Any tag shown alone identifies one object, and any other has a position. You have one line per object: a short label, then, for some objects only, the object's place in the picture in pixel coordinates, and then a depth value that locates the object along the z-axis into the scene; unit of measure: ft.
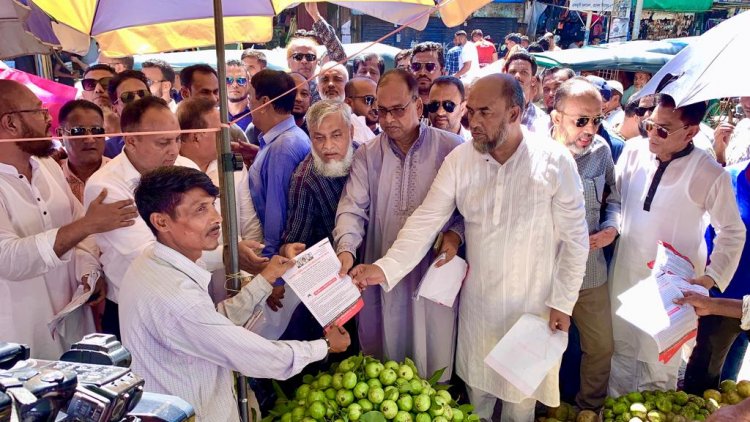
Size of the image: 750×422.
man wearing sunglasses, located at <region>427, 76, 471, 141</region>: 11.57
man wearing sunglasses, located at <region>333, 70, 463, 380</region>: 9.57
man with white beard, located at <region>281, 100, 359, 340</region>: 9.68
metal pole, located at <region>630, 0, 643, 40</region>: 41.37
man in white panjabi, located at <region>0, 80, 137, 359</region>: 7.54
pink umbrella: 14.61
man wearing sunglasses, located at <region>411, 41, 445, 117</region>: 15.76
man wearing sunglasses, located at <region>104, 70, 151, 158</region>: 12.69
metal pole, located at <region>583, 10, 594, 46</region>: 47.52
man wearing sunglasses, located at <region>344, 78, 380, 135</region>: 14.17
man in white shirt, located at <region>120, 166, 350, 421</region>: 6.01
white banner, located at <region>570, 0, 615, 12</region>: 43.78
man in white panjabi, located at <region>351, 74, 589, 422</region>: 8.58
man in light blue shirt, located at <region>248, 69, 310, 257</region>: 10.28
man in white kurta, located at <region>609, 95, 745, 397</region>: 9.09
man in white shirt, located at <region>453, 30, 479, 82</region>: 35.19
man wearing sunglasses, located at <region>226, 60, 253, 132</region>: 17.74
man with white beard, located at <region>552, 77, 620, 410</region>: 10.01
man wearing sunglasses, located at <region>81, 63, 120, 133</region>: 13.05
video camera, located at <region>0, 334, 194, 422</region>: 2.66
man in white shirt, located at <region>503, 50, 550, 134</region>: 14.90
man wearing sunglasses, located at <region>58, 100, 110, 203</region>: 10.41
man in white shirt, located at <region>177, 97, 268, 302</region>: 10.48
